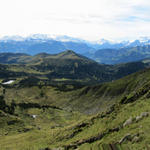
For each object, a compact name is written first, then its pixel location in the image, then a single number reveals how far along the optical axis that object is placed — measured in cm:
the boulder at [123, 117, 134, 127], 7394
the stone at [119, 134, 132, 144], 6118
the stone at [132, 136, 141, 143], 5798
